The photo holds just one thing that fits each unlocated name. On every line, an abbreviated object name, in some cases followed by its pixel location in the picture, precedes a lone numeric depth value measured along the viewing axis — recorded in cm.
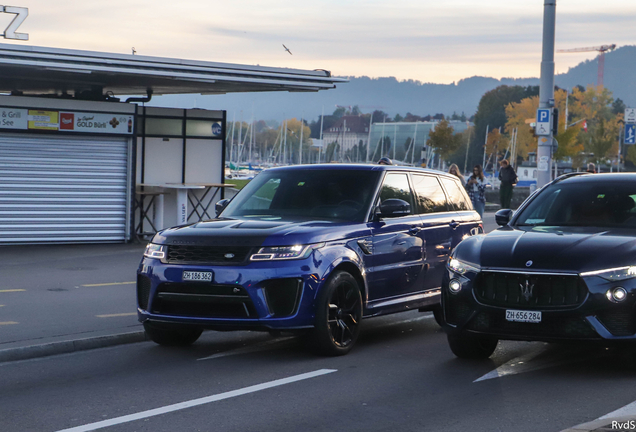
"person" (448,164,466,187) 2202
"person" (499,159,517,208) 2959
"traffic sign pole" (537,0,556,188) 2148
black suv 703
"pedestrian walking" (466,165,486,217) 2588
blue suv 783
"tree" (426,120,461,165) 9131
